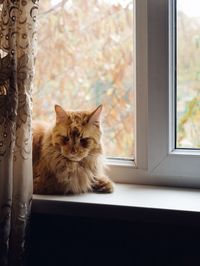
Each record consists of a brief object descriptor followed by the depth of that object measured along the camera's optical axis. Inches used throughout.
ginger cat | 48.5
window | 49.5
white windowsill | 43.8
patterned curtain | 43.3
